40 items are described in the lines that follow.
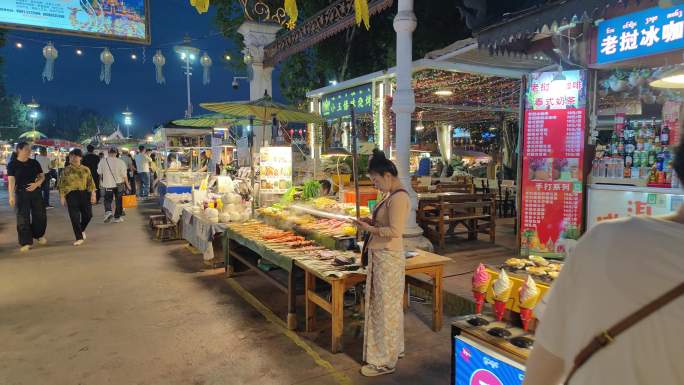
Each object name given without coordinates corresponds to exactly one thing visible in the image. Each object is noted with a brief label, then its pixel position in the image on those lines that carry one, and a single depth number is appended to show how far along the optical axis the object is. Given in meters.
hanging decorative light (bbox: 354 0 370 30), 3.43
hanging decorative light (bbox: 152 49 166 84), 13.95
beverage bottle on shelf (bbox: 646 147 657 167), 6.01
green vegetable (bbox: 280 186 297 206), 8.09
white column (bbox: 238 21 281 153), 14.17
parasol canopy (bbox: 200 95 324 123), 7.63
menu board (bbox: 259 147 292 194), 8.60
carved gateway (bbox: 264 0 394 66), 9.88
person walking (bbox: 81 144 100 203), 12.95
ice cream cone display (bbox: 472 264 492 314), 3.21
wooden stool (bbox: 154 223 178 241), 9.85
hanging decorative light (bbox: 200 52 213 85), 16.25
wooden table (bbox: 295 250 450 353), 4.19
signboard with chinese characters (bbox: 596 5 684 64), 4.98
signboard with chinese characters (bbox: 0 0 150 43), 10.52
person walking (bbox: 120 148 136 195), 17.16
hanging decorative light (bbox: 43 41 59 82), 11.61
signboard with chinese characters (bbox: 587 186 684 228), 5.76
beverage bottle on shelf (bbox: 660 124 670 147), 5.79
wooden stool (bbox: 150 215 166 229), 10.52
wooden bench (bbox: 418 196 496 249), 8.38
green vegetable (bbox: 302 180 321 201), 8.28
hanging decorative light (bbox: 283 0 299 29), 3.31
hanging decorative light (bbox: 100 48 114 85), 12.51
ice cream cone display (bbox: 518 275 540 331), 2.81
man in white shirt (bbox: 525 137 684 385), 1.03
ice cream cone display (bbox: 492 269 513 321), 2.98
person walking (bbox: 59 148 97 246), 9.16
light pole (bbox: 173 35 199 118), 22.37
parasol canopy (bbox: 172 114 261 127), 8.70
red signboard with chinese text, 6.59
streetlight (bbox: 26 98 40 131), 40.75
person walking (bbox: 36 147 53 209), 14.55
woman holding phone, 3.79
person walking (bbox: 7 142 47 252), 8.61
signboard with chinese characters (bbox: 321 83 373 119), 10.45
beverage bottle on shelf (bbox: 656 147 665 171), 5.89
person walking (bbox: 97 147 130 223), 11.84
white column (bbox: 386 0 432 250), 7.12
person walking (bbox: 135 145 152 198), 17.28
